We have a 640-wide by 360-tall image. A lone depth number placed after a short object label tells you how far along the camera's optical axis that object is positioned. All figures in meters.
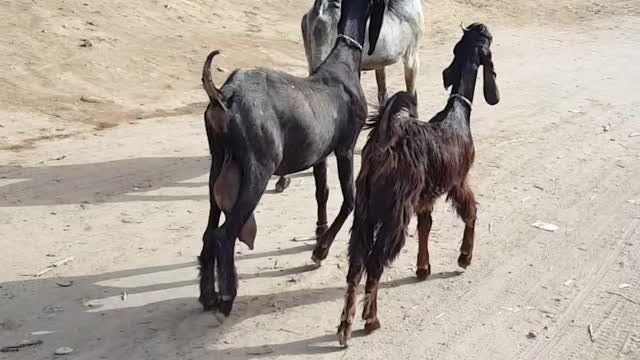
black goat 5.45
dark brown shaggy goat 5.46
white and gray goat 8.68
